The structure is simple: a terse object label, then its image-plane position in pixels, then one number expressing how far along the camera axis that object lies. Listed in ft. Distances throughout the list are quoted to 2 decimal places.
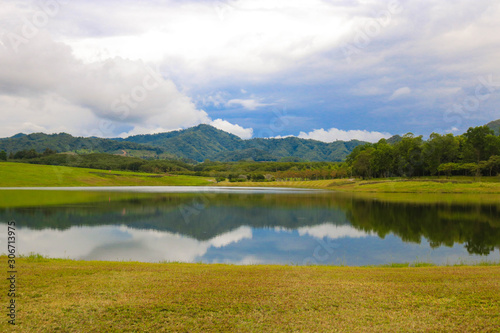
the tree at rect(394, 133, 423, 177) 381.27
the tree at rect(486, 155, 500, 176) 308.69
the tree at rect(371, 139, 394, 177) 396.16
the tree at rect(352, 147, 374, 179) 420.77
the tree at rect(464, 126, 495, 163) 339.03
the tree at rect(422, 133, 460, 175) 365.40
